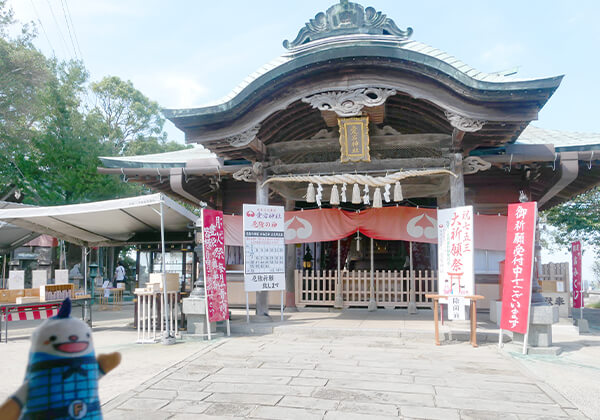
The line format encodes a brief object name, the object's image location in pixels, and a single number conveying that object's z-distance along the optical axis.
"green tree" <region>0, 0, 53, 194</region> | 18.69
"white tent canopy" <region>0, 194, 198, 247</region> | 8.47
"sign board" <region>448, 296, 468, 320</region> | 7.53
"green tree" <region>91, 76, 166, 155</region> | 27.67
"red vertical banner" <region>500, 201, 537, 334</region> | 6.69
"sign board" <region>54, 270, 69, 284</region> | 9.66
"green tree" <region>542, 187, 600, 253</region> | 19.72
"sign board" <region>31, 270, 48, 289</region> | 9.86
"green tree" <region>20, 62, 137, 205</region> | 19.45
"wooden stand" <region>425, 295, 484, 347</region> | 7.30
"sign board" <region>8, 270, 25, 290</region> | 9.42
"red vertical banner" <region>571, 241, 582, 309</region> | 9.91
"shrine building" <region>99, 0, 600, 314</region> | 8.10
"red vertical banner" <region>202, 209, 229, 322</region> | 8.13
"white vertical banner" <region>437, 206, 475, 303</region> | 7.57
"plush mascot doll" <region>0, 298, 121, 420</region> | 2.16
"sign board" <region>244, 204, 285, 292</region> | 8.74
